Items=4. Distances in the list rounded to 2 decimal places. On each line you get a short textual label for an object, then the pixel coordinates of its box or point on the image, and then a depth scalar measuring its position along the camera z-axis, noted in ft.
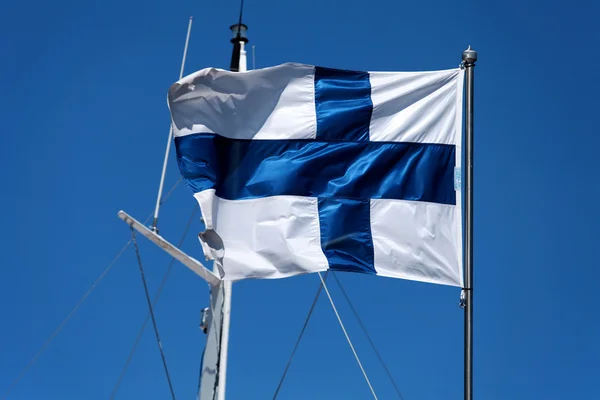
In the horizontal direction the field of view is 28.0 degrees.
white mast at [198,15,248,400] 70.90
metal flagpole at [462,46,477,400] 48.23
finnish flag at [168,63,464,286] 58.03
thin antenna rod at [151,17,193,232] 68.49
